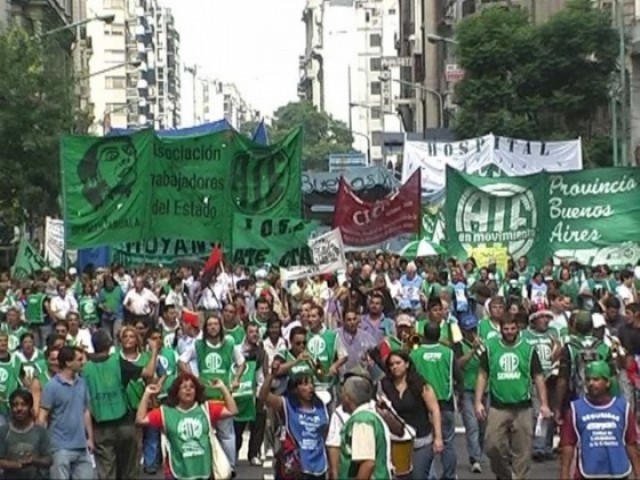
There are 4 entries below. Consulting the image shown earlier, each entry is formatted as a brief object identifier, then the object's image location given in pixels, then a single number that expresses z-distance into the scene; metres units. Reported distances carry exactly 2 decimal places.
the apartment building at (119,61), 130.62
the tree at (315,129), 159.88
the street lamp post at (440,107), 88.27
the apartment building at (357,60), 171.27
